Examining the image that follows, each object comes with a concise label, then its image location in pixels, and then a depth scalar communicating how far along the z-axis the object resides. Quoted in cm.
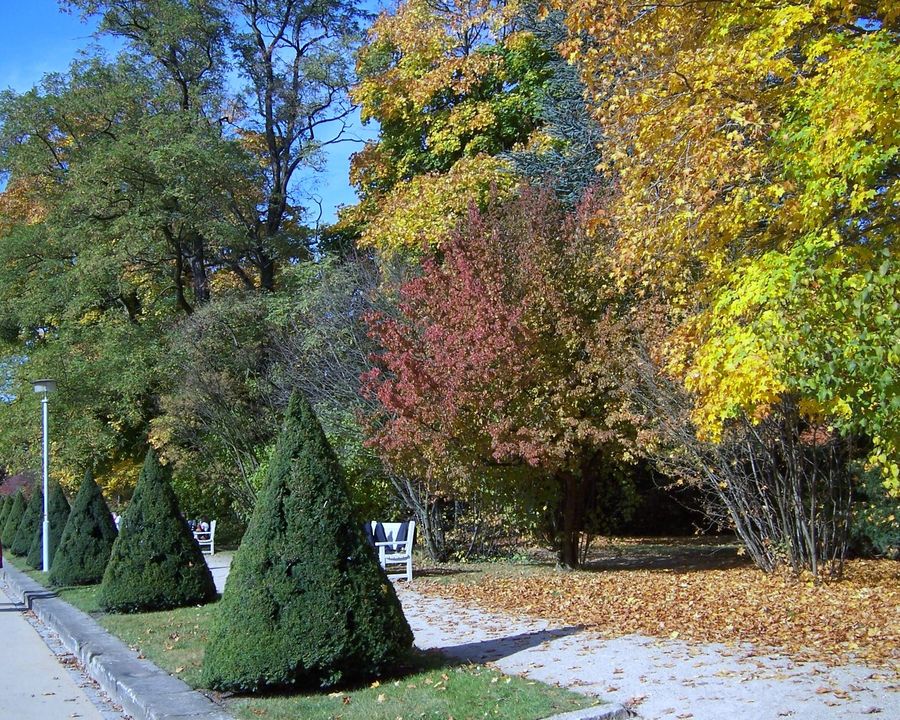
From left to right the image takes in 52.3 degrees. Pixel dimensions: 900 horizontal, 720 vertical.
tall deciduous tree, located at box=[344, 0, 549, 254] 2480
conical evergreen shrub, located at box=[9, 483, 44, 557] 2603
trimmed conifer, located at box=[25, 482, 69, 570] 2175
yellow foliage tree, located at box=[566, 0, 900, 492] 713
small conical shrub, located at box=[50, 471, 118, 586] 1648
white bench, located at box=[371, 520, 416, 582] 1550
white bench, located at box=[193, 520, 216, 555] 2419
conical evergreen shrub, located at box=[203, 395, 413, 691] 696
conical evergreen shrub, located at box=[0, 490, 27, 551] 3006
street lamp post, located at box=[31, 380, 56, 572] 2086
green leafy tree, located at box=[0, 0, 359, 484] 2648
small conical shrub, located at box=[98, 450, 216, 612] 1221
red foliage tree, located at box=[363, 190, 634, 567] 1328
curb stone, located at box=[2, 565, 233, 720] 680
